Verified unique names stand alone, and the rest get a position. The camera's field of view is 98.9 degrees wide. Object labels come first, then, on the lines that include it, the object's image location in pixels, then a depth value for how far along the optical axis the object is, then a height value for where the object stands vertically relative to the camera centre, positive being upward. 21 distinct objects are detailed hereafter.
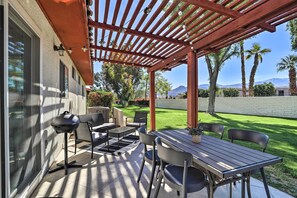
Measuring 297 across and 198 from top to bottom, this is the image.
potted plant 1.80 -0.49
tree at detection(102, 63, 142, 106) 13.92 +2.25
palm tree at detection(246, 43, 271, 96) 11.14 +3.83
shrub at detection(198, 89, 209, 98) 14.22 +0.75
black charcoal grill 2.15 -0.41
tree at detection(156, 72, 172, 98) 20.81 +2.47
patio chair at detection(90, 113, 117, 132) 3.96 -0.81
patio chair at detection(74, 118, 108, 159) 2.75 -0.83
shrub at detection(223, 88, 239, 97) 13.12 +0.78
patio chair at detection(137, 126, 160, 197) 1.71 -0.78
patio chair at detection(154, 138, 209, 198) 1.25 -0.88
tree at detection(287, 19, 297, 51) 8.82 +4.93
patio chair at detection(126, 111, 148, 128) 4.81 -0.70
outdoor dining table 1.20 -0.63
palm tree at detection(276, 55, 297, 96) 10.27 +2.84
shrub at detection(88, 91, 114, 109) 8.24 +0.07
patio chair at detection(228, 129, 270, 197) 1.59 -0.57
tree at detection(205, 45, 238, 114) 9.61 +2.64
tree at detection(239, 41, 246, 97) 11.22 +2.37
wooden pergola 1.80 +1.37
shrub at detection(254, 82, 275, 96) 12.11 +0.99
